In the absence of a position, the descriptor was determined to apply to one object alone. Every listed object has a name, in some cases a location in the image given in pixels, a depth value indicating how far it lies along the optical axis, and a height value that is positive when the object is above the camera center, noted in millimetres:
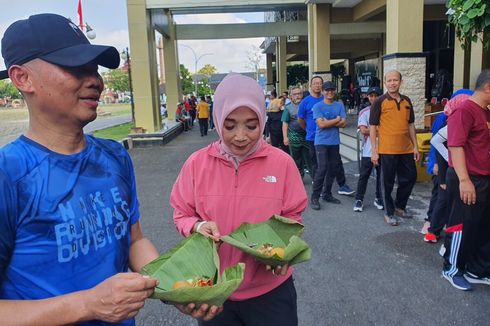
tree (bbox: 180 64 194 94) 71750 +2628
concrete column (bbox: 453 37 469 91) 11992 +488
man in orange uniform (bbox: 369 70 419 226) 5598 -660
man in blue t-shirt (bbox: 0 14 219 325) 1265 -318
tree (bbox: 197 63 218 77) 103675 +6346
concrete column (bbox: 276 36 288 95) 25422 +1861
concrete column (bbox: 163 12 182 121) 21677 +1338
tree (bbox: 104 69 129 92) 84000 +3677
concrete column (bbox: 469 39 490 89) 9889 +622
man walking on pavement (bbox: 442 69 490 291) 3629 -775
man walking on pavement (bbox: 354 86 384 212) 6379 -1196
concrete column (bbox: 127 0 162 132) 15336 +1206
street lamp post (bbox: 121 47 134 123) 21781 +2262
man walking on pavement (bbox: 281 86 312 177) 8242 -805
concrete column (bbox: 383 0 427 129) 9188 +778
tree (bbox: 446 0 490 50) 3775 +624
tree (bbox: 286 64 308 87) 38094 +1581
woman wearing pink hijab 2057 -485
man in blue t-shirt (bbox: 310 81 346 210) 6723 -743
